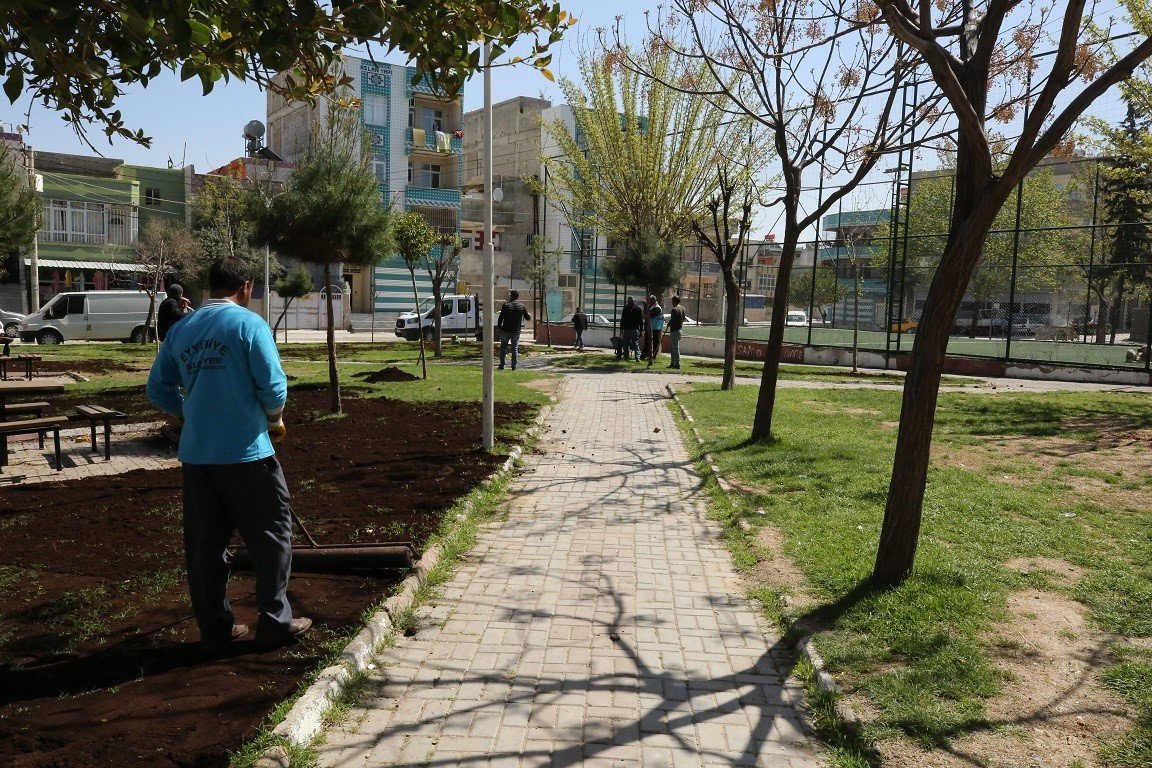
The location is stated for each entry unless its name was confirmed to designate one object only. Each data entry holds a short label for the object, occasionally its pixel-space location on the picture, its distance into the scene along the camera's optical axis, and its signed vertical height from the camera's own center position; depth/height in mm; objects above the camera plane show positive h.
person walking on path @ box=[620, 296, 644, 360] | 24766 -284
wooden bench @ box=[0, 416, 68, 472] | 8123 -1217
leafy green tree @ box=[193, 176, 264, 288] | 37594 +3357
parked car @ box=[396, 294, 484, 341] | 38844 -531
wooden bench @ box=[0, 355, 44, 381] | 14016 -1133
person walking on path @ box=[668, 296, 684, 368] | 23016 -338
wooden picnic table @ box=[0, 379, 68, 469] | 8727 -974
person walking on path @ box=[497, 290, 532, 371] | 20703 -269
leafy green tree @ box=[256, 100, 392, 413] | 13117 +1367
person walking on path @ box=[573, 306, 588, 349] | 31016 -473
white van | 29078 -670
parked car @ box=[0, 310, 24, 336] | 28984 -908
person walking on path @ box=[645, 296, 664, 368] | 24094 -425
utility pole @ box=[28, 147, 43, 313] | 35156 +952
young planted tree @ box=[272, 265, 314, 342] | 36688 +837
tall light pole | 9320 +313
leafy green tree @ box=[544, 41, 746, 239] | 29266 +5425
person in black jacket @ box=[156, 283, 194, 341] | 11547 -92
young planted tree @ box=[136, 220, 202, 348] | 30323 +1961
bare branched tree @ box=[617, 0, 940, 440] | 10227 +2531
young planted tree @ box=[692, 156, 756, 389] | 16266 +779
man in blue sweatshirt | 4090 -721
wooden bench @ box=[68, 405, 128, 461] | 9539 -1291
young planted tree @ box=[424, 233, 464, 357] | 21741 +665
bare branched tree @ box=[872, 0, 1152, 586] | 4648 +773
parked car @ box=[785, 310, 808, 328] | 38594 -16
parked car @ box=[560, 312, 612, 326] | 36481 -361
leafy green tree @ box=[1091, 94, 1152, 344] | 18656 +2469
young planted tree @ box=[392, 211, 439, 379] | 23547 +1925
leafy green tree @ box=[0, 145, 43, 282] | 24250 +2620
